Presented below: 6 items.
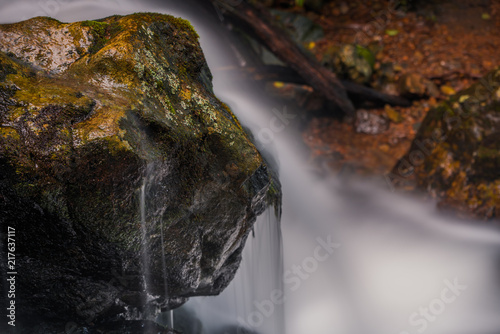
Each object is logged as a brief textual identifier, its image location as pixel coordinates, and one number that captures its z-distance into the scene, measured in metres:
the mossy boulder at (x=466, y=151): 4.66
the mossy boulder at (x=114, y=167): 1.67
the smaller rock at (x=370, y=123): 6.53
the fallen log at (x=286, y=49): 6.17
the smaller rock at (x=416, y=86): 6.64
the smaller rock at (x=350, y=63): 6.78
